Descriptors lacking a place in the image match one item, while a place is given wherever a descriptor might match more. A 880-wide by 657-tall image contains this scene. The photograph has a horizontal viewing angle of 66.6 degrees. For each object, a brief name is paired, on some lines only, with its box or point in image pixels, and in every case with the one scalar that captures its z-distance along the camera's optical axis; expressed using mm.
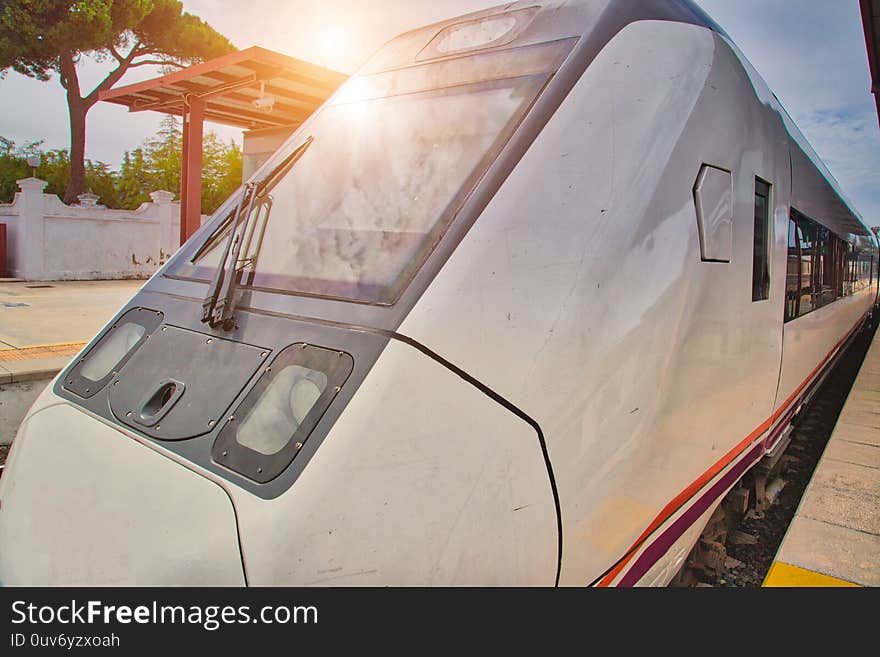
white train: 1498
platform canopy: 9461
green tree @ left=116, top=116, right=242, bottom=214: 33344
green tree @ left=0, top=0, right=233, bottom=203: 20938
